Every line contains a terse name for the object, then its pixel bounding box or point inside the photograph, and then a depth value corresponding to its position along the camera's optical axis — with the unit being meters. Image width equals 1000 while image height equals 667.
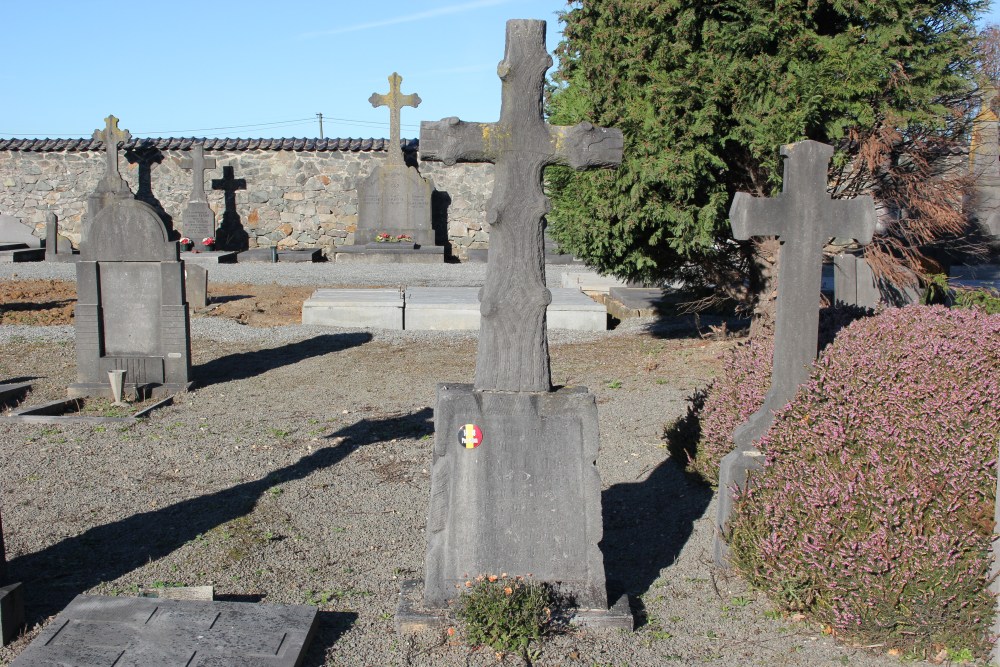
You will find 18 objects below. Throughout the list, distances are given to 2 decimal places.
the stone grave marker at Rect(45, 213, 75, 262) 22.38
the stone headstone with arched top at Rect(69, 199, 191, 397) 9.20
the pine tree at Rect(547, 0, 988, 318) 8.45
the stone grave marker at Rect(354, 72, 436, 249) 24.17
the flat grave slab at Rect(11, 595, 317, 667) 3.64
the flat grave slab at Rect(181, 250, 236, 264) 21.62
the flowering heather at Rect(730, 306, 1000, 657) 3.83
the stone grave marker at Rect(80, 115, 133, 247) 24.28
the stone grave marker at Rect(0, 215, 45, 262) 23.70
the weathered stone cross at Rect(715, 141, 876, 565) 5.02
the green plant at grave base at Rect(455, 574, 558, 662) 3.91
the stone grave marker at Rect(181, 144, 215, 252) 24.66
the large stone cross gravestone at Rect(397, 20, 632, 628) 4.10
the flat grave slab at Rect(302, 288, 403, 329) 12.74
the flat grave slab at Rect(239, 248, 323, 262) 22.97
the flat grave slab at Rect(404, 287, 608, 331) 12.59
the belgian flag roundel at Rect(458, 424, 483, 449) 4.09
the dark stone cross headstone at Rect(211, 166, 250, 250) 25.72
